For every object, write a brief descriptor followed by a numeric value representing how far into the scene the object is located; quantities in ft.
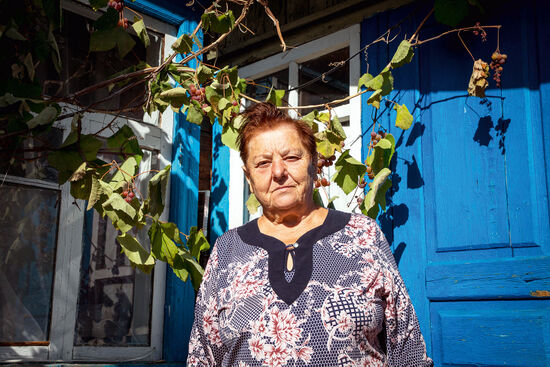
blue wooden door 7.47
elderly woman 5.28
